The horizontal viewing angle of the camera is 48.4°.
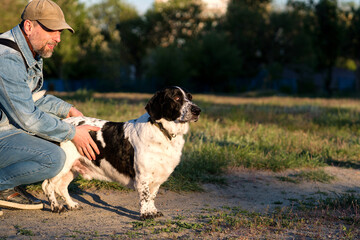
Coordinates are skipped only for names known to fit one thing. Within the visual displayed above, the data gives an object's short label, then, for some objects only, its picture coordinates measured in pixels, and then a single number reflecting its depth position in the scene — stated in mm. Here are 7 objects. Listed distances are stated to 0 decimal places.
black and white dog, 4129
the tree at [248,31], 43906
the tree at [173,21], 55719
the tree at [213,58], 37781
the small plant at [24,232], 3553
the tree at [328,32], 35000
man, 3641
